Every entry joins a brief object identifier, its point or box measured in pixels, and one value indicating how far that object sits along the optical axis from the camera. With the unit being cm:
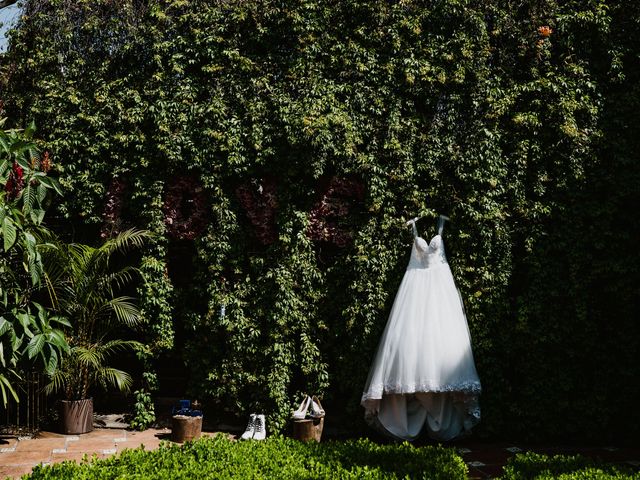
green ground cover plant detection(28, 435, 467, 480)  304
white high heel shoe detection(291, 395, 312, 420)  545
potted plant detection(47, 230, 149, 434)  561
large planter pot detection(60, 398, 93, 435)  564
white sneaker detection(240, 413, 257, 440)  548
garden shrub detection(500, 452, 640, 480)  312
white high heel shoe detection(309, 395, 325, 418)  545
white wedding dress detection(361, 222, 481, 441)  527
